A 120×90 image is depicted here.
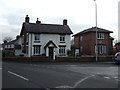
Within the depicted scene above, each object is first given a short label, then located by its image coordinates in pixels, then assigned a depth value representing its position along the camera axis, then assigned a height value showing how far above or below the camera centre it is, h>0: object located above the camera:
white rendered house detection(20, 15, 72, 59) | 23.33 +2.08
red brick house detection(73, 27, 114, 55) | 24.71 +1.53
